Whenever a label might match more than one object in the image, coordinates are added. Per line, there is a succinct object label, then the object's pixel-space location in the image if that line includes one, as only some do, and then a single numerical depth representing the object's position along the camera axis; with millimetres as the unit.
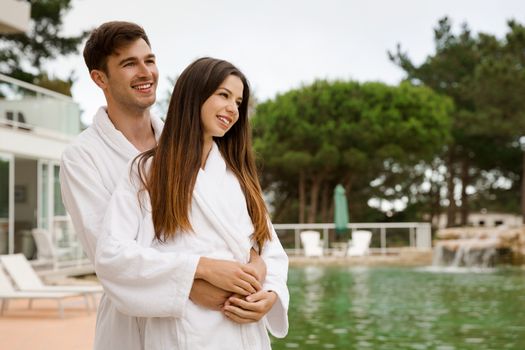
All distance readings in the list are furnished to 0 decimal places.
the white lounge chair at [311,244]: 23156
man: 2053
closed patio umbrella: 24453
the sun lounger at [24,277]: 9766
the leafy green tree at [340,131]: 31125
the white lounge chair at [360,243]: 22656
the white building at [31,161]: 15195
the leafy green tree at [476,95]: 30453
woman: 1933
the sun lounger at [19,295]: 8973
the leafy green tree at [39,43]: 31531
